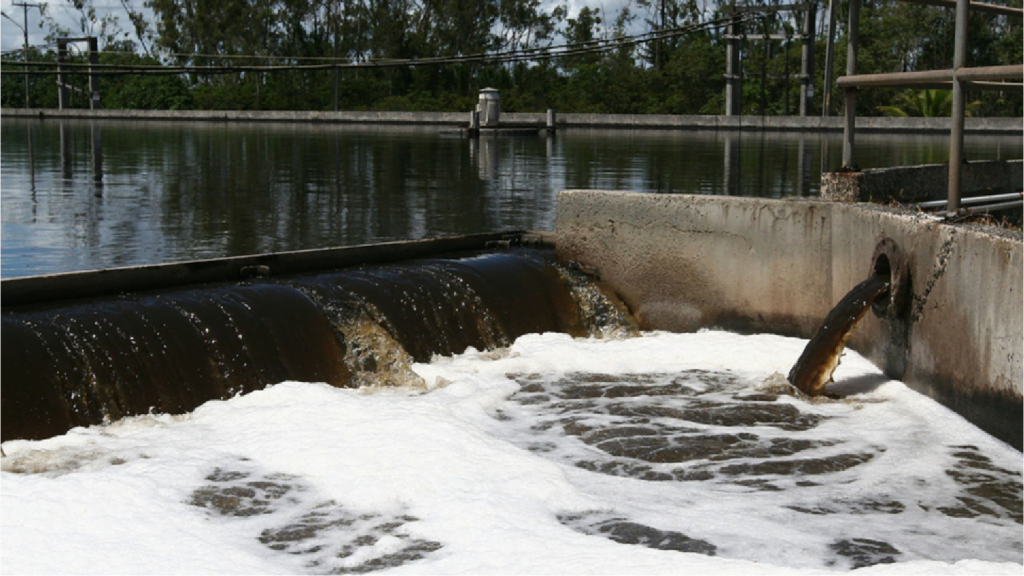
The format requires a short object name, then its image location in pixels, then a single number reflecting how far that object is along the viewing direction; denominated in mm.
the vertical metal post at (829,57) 13094
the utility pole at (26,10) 74575
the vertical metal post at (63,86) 56916
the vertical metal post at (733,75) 47603
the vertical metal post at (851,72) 9922
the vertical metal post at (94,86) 57975
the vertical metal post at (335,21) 75931
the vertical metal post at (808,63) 48531
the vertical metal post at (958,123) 8156
